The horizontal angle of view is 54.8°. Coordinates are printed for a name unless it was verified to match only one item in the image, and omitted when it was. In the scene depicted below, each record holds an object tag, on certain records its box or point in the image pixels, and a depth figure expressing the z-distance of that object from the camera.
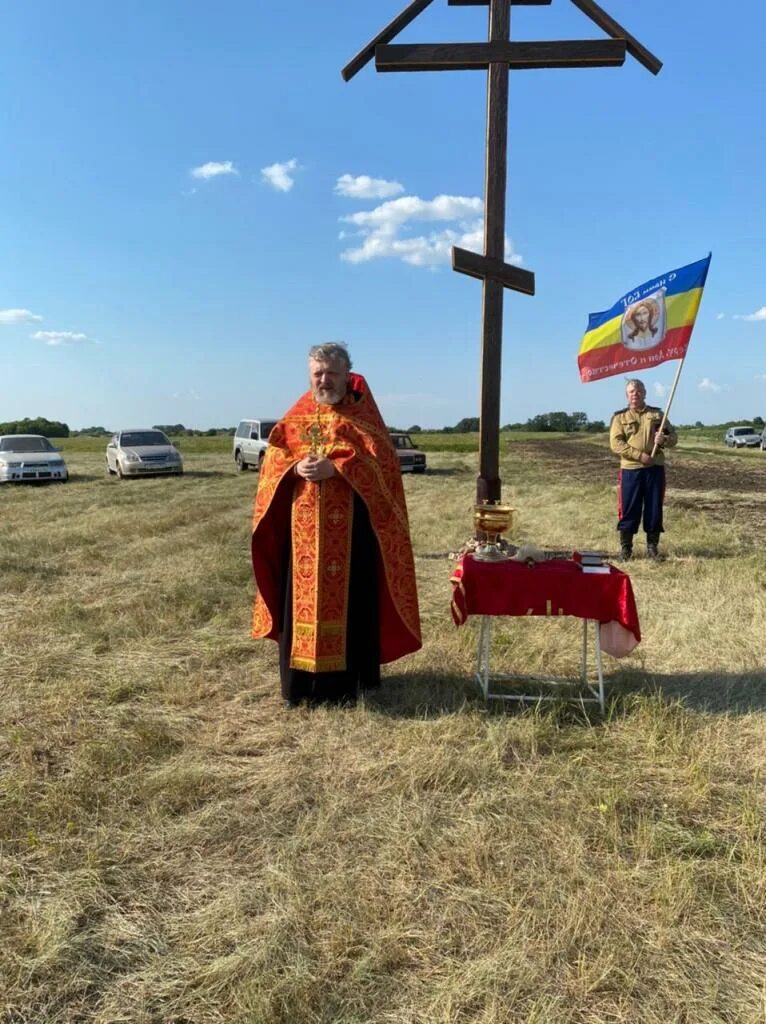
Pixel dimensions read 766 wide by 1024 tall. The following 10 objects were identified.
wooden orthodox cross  5.09
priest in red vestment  3.95
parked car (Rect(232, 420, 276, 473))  22.38
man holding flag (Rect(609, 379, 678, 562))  7.71
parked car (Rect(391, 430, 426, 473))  21.97
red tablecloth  3.96
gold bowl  4.27
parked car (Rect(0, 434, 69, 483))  19.11
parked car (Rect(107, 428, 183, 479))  20.61
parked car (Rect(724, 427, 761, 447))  48.19
